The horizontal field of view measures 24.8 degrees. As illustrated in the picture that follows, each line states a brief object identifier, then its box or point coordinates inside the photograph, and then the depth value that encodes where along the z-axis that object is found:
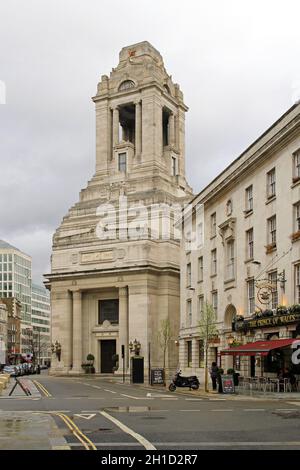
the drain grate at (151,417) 21.60
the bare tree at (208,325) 45.34
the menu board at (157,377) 47.22
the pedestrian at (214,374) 39.50
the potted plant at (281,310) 36.58
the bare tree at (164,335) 66.50
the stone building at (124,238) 74.25
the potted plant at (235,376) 38.81
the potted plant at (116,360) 74.06
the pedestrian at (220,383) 36.66
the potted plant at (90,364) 76.12
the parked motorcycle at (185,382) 40.19
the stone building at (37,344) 186.25
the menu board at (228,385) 35.66
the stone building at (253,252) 37.53
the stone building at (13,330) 150.41
